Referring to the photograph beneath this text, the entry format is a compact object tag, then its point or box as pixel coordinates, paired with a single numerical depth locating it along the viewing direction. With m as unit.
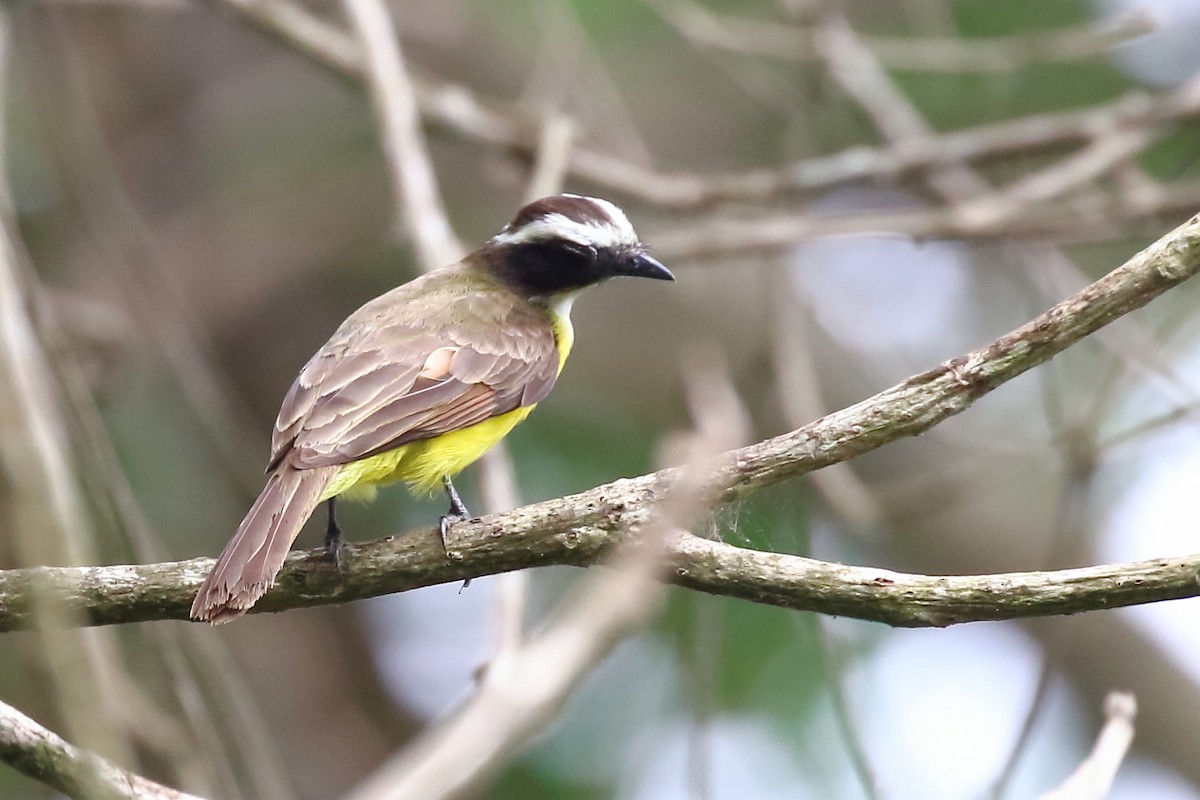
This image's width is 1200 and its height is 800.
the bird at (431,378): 7.10
